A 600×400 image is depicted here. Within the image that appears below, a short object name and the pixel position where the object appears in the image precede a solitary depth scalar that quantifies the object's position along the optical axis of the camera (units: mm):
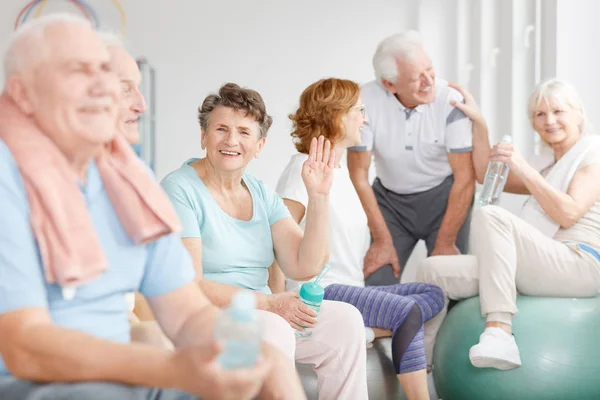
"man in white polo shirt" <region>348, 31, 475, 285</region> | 3359
